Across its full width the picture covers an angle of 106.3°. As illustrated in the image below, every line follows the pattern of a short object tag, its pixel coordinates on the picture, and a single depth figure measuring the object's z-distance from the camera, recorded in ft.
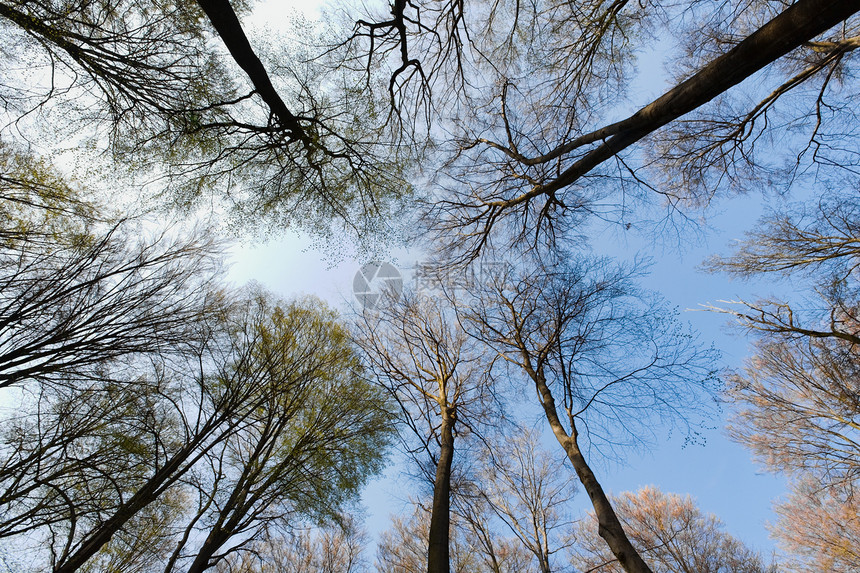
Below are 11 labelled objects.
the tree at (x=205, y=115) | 13.01
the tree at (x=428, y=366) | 20.45
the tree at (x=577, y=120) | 14.98
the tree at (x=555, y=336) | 16.03
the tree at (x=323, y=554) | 38.75
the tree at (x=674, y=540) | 38.55
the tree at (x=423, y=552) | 32.35
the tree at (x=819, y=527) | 28.53
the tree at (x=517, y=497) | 20.97
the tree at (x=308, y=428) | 14.96
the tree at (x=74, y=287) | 10.91
